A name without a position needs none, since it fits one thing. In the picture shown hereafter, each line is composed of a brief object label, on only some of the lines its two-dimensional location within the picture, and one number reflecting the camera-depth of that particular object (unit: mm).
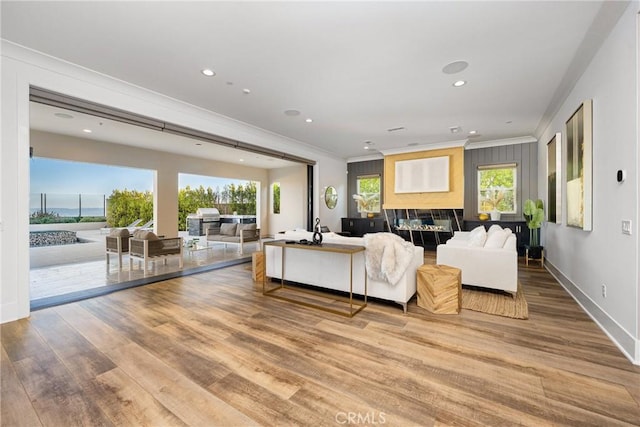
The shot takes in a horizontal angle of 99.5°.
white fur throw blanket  3104
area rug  3104
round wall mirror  8312
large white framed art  7020
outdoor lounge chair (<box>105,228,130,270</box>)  5223
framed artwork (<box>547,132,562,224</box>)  4159
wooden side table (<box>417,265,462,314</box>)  3078
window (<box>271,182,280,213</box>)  10898
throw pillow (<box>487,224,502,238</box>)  4133
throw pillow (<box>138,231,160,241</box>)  4910
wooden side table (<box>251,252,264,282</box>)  4379
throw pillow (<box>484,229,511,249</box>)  3895
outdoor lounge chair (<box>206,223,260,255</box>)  7207
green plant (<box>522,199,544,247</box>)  5453
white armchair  3643
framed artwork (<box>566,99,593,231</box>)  2955
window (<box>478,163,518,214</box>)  6789
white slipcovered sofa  3146
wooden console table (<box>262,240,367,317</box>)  3070
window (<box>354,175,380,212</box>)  8898
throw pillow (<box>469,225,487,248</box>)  4039
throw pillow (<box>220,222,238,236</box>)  7504
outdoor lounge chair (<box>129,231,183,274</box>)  4918
